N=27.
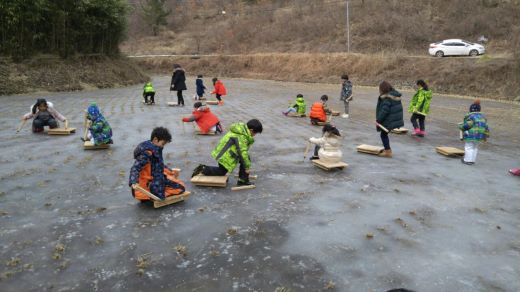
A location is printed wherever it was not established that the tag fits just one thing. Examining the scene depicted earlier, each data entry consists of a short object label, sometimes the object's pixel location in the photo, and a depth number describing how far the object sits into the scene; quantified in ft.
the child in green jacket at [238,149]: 21.91
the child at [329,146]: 26.12
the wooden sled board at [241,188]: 22.13
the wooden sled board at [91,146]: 30.17
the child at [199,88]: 61.41
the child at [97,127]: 29.60
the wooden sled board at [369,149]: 30.48
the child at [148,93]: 55.93
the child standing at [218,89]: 58.18
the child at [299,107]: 47.98
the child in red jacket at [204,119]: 36.50
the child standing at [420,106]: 37.42
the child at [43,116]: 35.35
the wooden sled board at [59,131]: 34.81
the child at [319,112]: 42.39
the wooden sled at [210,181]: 22.20
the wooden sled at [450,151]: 30.50
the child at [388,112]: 29.91
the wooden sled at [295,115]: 48.53
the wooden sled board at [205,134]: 36.73
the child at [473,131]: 28.27
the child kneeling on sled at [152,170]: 18.28
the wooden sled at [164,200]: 18.26
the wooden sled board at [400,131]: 39.27
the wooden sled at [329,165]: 25.73
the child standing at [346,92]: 48.43
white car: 99.66
